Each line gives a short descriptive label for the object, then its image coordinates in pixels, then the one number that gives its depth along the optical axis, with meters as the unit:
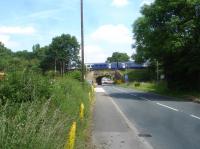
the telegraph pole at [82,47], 17.20
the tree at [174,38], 18.97
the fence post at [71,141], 3.70
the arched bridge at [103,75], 67.42
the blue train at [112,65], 69.41
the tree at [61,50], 52.00
